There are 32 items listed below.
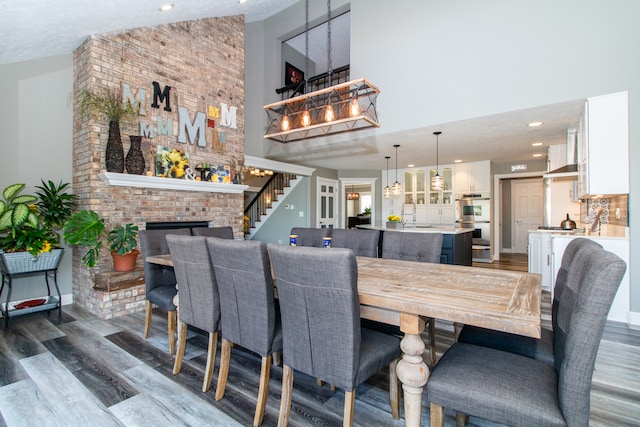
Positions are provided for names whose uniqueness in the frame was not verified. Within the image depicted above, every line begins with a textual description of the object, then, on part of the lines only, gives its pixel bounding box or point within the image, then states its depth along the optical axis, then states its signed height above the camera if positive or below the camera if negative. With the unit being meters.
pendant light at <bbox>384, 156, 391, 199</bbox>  6.38 +0.40
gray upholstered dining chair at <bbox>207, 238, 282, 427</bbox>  1.58 -0.45
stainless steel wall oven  7.29 -0.22
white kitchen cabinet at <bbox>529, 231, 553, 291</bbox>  4.45 -0.65
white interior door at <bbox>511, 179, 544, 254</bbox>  8.16 +0.08
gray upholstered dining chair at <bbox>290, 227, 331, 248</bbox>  3.13 -0.24
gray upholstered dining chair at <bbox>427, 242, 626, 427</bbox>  1.00 -0.64
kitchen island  4.52 -0.53
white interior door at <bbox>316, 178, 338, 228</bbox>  8.15 +0.26
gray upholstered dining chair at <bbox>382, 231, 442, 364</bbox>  2.44 -0.29
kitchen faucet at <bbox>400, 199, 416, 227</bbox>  8.50 -0.01
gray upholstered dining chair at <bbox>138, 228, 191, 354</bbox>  2.47 -0.60
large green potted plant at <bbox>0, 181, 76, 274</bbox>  3.10 -0.15
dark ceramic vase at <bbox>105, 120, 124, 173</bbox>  3.68 +0.73
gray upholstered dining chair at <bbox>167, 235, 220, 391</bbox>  1.89 -0.47
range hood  4.32 +0.77
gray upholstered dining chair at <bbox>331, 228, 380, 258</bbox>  2.81 -0.26
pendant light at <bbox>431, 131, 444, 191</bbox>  5.39 +0.49
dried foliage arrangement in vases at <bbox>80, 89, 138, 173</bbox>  3.60 +1.17
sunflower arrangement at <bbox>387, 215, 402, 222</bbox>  6.25 -0.15
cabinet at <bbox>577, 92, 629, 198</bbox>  3.29 +0.72
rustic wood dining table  1.17 -0.38
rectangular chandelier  3.65 +1.45
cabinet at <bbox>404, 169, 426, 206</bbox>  8.42 +0.69
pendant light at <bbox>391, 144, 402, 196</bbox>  6.09 +0.44
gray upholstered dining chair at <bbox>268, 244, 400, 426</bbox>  1.28 -0.48
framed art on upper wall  6.83 +3.12
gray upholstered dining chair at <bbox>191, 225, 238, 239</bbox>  3.08 -0.20
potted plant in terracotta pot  3.25 -0.27
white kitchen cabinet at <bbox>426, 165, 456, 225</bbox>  7.94 +0.25
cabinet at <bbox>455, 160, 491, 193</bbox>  7.37 +0.83
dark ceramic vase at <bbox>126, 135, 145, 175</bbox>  3.82 +0.68
